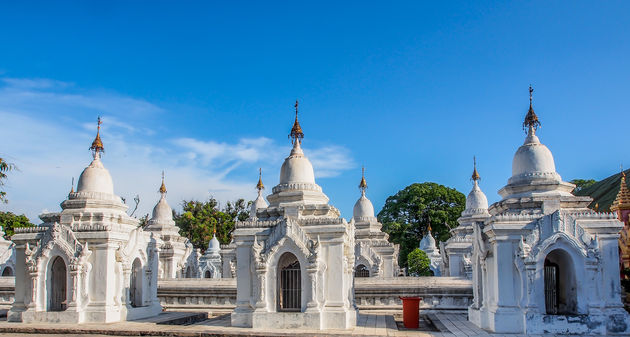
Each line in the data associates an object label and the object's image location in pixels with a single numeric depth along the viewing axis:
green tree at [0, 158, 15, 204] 18.03
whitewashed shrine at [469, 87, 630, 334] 14.29
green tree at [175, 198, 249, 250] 51.19
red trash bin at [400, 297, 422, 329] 16.41
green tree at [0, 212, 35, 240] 44.66
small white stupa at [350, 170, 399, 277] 29.05
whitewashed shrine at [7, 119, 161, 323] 17.23
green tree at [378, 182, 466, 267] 50.56
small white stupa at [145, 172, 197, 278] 30.14
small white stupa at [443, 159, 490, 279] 29.08
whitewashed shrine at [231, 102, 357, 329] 15.87
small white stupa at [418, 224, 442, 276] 38.78
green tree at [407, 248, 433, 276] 37.28
